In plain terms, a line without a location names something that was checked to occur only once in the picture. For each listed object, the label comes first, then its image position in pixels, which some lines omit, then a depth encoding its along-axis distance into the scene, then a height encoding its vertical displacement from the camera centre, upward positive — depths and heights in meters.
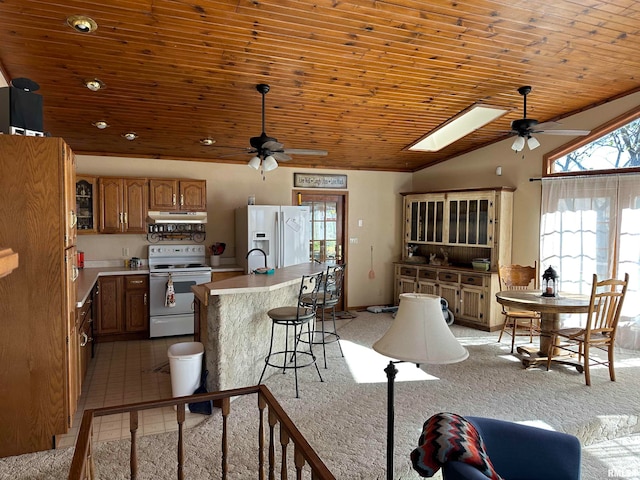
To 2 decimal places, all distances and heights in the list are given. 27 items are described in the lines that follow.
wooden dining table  4.05 -0.78
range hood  5.71 +0.08
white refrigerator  5.92 -0.16
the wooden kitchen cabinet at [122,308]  5.39 -1.09
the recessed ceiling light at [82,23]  2.81 +1.33
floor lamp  1.81 -0.50
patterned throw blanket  1.56 -0.84
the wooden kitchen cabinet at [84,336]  3.45 -1.04
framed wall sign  6.88 +0.71
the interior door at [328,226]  7.07 -0.03
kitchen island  3.49 -0.89
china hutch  6.03 -0.36
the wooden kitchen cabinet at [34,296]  2.68 -0.47
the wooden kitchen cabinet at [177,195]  5.76 +0.38
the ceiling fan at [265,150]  3.91 +0.69
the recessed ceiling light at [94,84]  3.72 +1.21
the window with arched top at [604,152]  5.00 +0.93
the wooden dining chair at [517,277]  5.37 -0.66
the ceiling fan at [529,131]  4.16 +0.94
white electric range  5.51 -0.98
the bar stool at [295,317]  3.72 -0.81
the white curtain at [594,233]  4.96 -0.09
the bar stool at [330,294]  4.21 -0.73
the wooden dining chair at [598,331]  3.97 -1.03
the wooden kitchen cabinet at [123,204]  5.54 +0.24
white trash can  3.42 -1.20
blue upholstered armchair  1.99 -1.07
